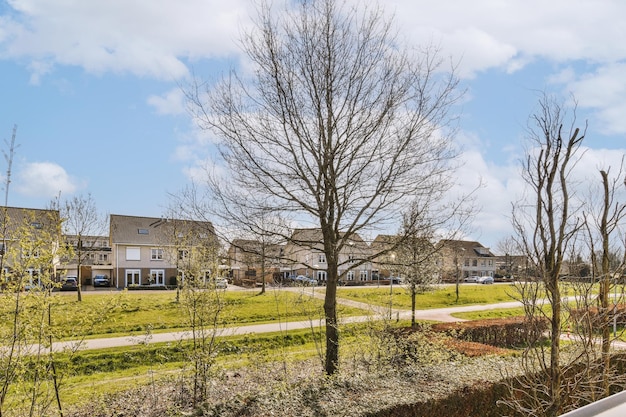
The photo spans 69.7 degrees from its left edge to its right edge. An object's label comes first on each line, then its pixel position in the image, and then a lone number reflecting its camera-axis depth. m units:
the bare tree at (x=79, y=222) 20.74
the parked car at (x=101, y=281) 38.22
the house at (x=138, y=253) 37.91
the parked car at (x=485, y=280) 51.94
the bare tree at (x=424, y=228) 7.78
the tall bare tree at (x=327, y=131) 7.31
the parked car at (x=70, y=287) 31.73
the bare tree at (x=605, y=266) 4.78
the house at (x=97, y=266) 37.06
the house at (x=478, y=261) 64.81
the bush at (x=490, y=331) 13.79
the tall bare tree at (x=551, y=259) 4.19
